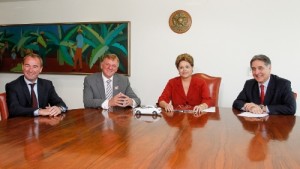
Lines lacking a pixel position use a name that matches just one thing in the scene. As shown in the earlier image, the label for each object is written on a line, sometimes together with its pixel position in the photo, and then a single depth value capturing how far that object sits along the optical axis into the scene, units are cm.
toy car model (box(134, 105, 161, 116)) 237
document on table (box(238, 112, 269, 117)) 229
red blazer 293
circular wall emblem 385
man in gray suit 282
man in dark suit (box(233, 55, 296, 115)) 239
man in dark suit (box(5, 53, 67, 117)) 232
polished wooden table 121
